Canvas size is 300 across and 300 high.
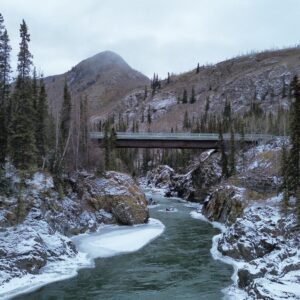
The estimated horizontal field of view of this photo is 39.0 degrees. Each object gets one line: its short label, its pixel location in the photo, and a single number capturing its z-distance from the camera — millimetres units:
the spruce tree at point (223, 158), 86875
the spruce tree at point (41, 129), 58875
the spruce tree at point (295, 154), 46125
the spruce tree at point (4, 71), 54156
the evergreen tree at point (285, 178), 44994
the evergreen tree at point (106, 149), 78725
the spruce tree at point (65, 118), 70062
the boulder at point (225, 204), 55562
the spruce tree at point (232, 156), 82938
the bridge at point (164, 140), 86688
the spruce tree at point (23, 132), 49875
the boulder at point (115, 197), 60312
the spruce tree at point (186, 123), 188525
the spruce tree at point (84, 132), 71038
